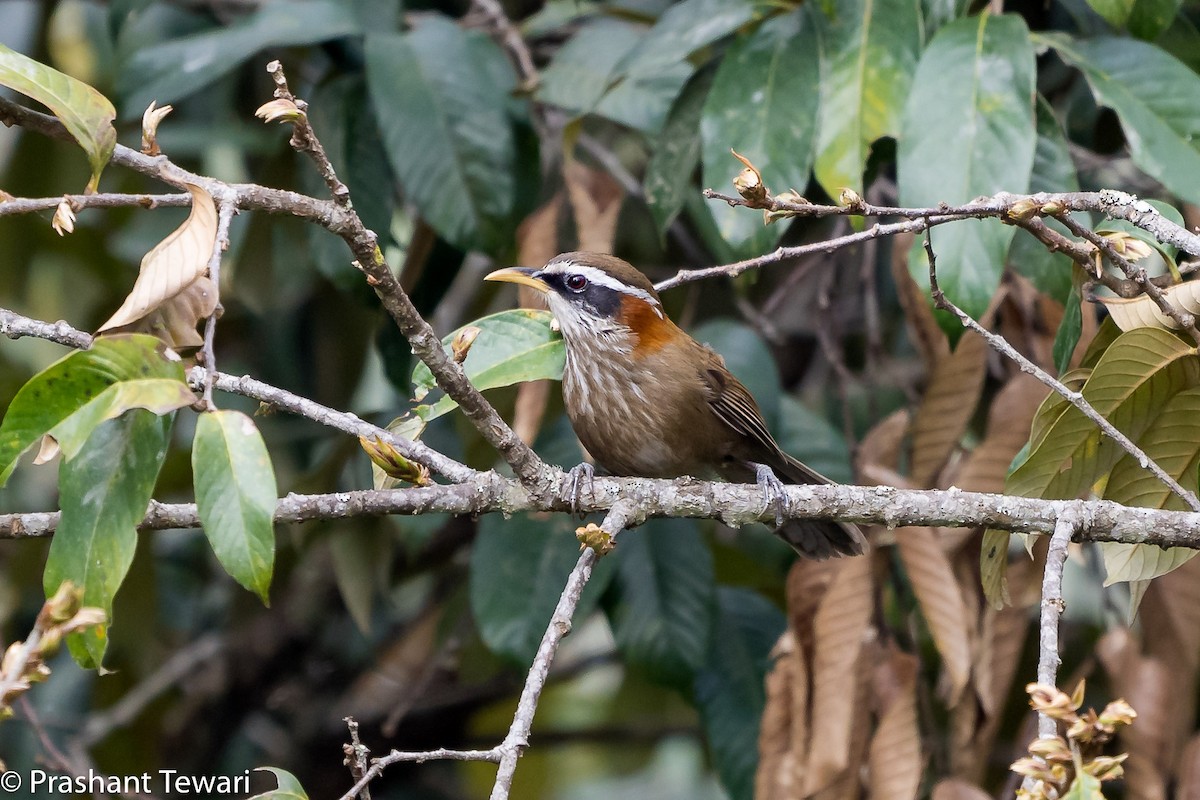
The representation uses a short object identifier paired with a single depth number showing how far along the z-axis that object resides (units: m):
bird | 7.80
